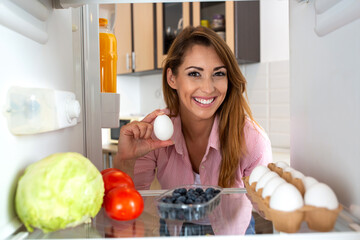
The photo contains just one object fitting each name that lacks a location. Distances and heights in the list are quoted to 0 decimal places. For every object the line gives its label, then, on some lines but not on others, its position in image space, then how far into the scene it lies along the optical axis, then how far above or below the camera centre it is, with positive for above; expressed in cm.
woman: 148 -9
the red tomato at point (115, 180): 73 -16
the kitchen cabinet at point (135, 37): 320 +75
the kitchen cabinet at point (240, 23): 254 +68
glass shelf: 55 -22
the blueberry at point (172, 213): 62 -20
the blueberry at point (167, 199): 65 -19
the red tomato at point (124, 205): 63 -19
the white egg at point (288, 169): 74 -15
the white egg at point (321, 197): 54 -15
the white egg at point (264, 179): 68 -15
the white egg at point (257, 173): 75 -15
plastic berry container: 62 -19
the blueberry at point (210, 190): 71 -18
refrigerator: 57 +6
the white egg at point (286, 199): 54 -16
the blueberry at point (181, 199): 65 -18
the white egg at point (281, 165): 81 -15
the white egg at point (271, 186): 62 -15
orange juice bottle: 134 +21
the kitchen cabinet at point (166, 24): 295 +80
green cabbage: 53 -14
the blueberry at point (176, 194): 67 -18
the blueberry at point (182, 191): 70 -18
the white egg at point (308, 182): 60 -14
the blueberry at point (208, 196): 66 -18
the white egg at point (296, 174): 68 -15
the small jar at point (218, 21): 263 +71
